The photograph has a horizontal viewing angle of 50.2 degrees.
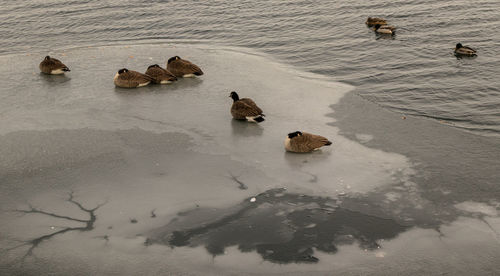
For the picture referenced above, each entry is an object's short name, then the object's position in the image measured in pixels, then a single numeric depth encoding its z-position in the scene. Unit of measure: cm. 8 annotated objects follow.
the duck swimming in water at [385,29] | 2000
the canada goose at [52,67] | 1670
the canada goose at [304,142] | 1141
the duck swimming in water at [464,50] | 1727
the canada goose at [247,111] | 1299
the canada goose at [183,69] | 1622
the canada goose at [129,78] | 1559
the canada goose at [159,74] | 1586
